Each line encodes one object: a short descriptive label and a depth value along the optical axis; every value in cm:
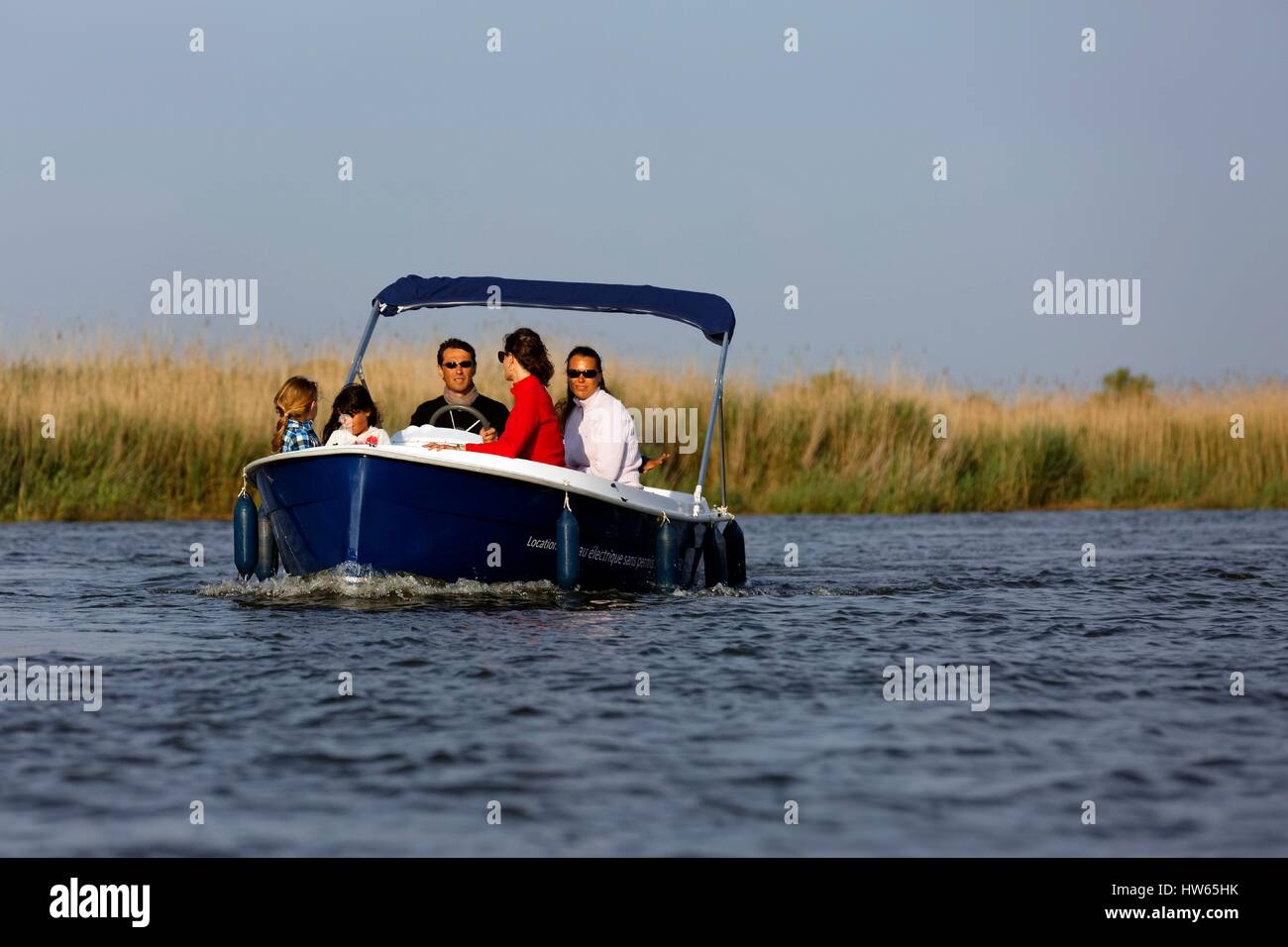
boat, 1071
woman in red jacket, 1126
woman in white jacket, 1219
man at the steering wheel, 1228
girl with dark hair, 1131
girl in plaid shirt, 1215
